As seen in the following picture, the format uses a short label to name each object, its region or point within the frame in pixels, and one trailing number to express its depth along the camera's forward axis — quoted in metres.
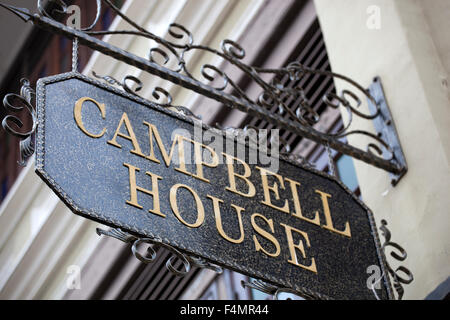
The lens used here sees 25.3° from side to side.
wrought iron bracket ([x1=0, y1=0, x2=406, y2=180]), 3.78
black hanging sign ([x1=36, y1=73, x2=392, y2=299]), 3.35
